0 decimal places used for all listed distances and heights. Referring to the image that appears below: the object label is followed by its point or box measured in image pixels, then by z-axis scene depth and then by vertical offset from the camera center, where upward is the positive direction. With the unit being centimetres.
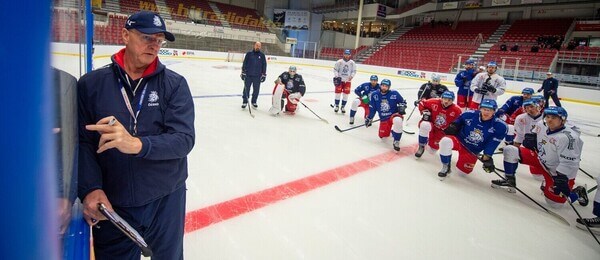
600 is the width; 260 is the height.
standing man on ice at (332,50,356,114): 752 -3
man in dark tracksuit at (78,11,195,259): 122 -28
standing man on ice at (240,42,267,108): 684 -5
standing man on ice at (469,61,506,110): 665 +9
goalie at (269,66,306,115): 654 -37
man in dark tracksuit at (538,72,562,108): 861 +15
